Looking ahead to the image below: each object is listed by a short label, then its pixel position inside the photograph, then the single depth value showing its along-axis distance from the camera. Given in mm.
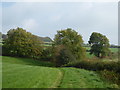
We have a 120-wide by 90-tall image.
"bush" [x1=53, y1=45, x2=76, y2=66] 47062
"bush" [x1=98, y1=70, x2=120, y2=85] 15455
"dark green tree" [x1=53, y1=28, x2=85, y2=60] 53281
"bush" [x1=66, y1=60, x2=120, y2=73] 24025
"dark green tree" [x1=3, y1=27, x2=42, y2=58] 58469
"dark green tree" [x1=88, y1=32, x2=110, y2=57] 63000
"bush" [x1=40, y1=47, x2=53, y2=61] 61938
